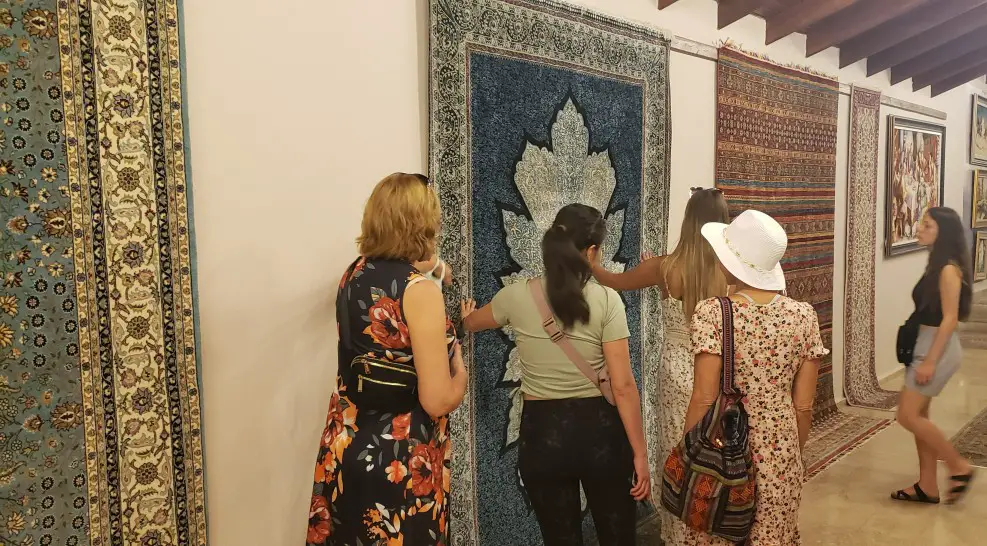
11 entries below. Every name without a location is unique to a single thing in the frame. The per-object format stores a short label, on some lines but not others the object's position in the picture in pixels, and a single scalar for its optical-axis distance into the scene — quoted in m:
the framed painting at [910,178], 7.00
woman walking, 3.73
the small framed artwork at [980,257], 9.99
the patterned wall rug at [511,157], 2.84
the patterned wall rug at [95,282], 1.78
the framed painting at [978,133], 9.05
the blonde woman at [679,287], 2.67
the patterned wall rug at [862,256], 6.32
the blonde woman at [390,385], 1.91
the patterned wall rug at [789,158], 4.65
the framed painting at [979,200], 9.35
